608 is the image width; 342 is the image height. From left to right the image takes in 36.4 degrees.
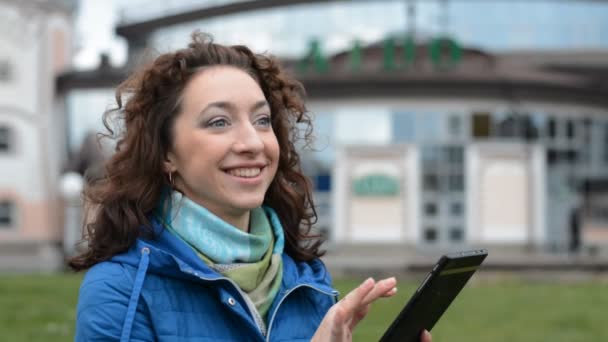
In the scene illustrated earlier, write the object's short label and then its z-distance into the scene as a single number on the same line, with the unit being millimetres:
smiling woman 2471
